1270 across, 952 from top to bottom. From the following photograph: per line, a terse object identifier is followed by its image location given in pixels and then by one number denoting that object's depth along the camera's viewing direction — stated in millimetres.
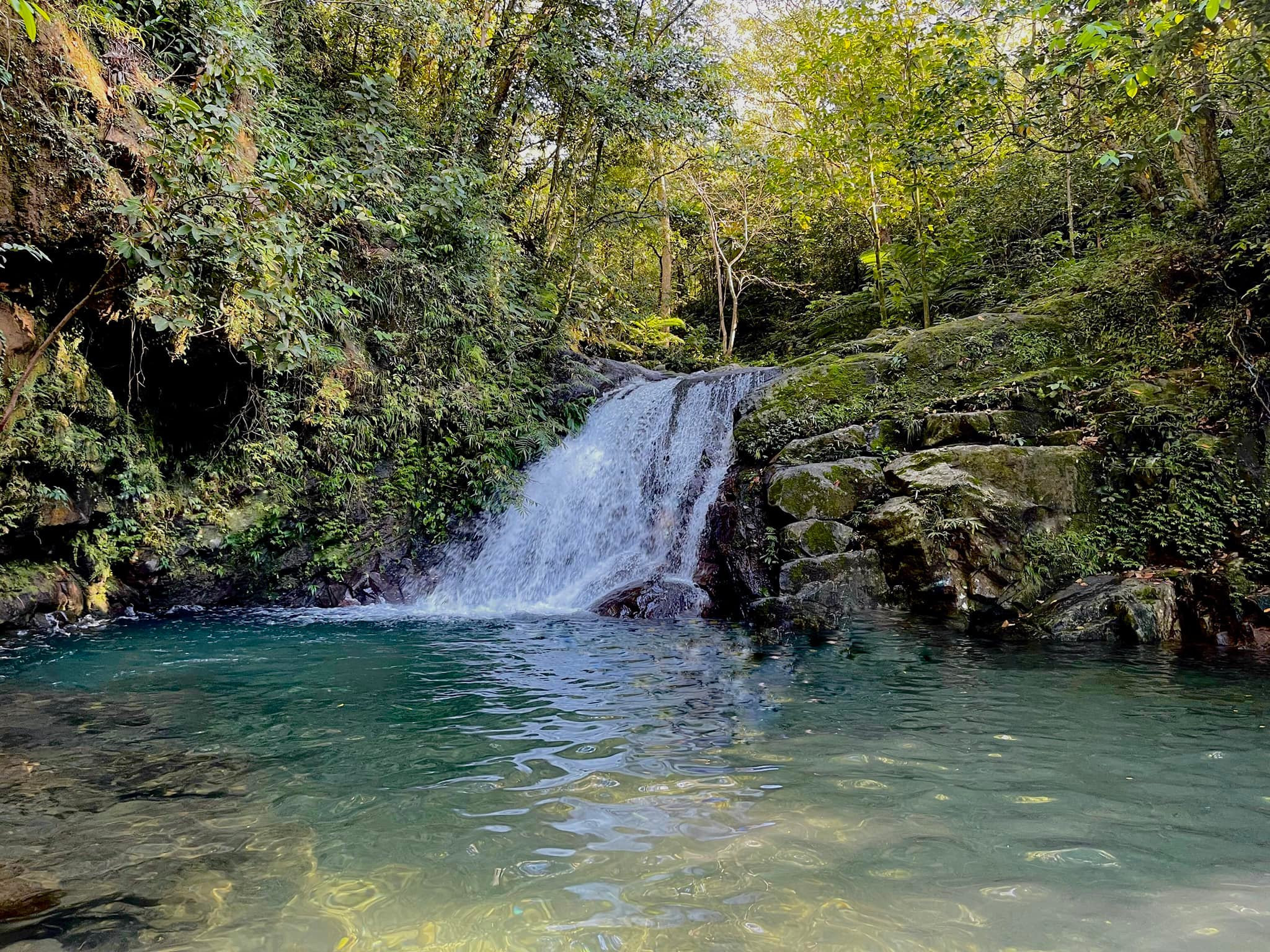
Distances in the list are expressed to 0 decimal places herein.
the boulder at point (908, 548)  7375
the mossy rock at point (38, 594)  6902
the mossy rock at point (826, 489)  8141
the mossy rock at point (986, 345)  9266
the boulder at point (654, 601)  8289
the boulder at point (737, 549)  8234
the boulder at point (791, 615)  7035
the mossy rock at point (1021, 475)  7406
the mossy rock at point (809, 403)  9641
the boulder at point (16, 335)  6008
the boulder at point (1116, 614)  6000
